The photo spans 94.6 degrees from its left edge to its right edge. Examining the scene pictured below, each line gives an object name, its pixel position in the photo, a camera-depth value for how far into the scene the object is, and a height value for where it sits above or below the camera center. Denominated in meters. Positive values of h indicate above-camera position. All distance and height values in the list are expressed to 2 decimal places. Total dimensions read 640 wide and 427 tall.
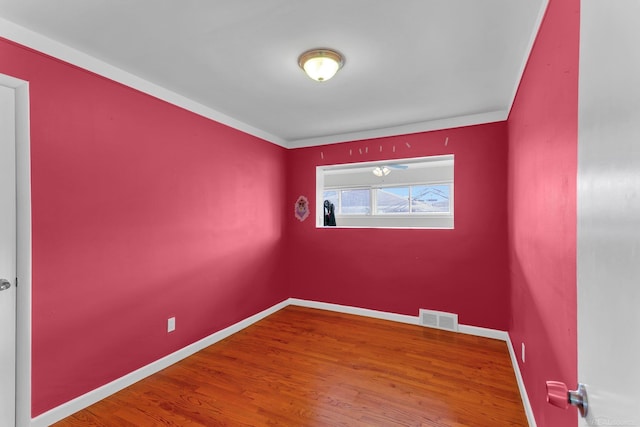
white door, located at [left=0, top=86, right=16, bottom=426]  1.71 -0.27
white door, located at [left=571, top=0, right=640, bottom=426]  0.44 +0.00
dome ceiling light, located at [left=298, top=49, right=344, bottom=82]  1.99 +1.03
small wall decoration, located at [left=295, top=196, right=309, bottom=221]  4.24 +0.05
